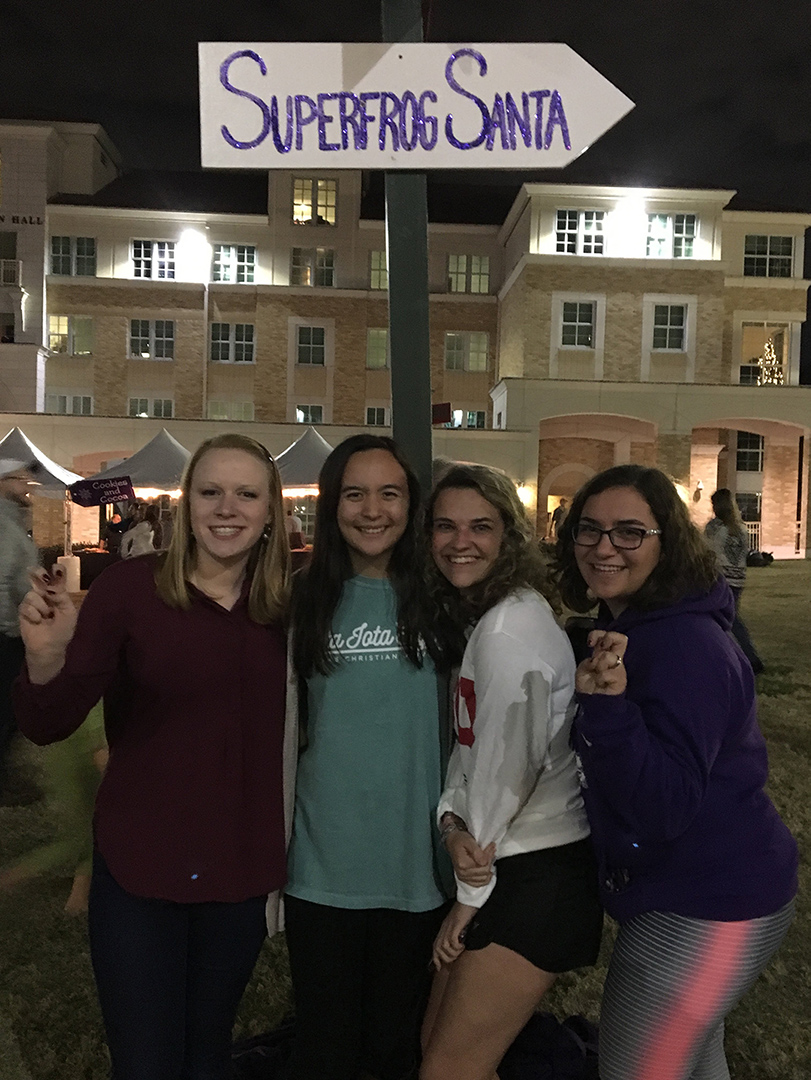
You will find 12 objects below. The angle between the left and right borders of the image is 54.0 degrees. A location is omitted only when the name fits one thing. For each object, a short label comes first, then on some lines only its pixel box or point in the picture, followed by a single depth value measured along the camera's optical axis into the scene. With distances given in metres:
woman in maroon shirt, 2.02
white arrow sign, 2.12
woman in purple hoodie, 1.72
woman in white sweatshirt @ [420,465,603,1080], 1.98
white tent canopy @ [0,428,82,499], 14.73
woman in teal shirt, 2.17
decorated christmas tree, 29.39
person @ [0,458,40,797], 5.46
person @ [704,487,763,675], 8.93
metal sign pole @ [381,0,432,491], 2.32
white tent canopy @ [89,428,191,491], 15.18
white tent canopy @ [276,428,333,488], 15.49
